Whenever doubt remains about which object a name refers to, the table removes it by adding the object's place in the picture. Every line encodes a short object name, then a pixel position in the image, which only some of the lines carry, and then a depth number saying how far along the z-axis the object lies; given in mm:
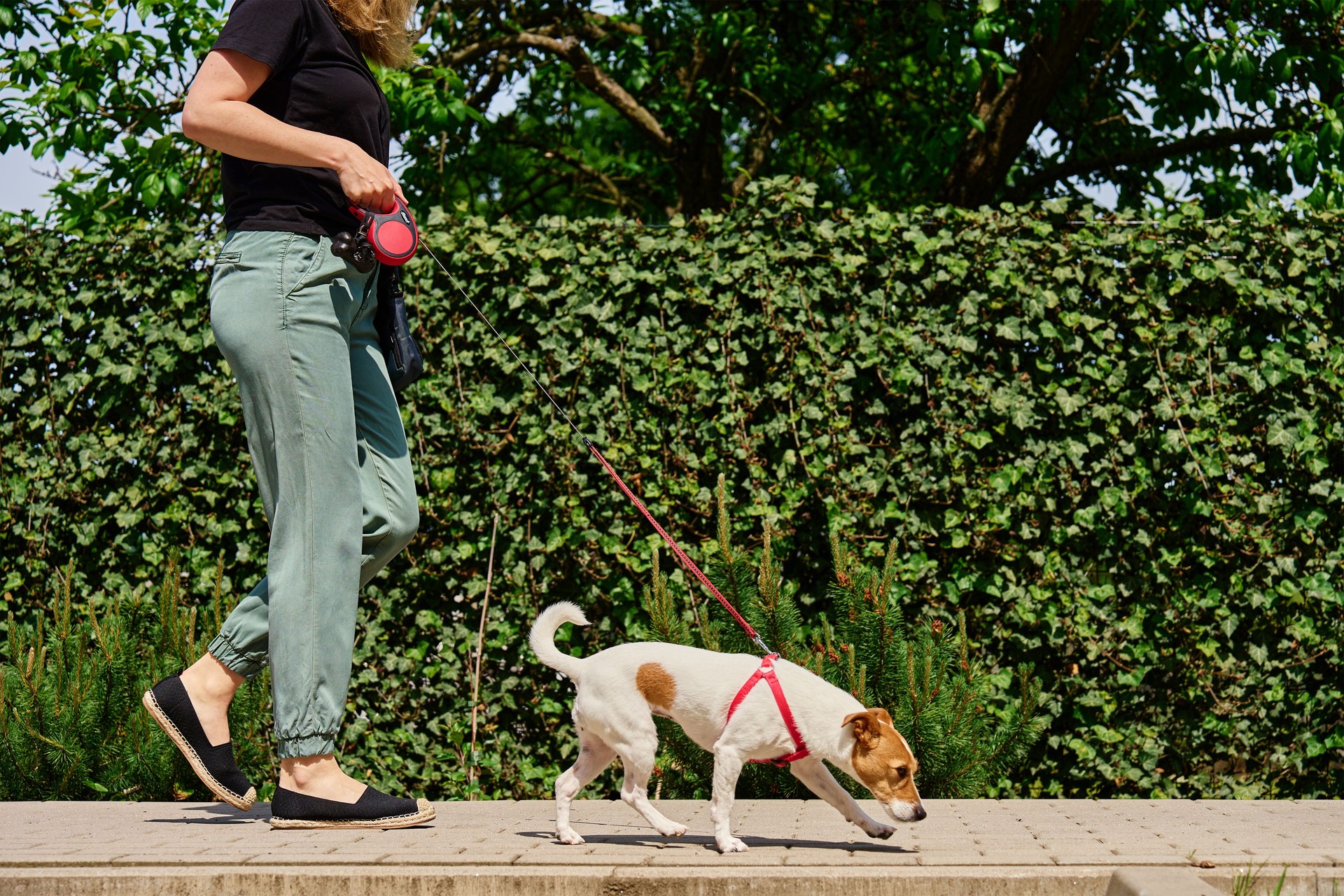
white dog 3217
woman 3074
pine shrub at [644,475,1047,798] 4496
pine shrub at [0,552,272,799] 4598
